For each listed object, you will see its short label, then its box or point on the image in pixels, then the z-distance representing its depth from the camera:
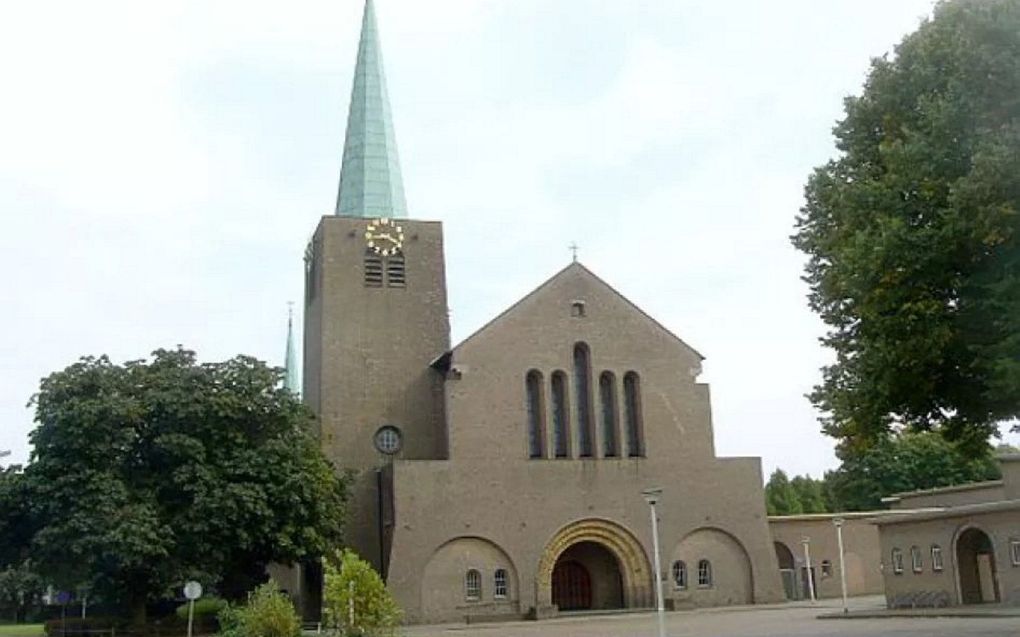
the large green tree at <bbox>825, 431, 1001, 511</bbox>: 74.88
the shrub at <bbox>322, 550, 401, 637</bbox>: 25.86
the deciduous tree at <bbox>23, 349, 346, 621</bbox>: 36.56
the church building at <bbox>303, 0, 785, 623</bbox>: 43.03
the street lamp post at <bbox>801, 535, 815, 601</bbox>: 47.81
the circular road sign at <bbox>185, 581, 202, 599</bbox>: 32.94
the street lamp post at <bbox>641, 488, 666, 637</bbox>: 23.12
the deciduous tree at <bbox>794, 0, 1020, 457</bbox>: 16.64
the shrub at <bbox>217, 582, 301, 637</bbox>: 27.83
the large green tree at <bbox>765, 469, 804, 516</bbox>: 85.81
